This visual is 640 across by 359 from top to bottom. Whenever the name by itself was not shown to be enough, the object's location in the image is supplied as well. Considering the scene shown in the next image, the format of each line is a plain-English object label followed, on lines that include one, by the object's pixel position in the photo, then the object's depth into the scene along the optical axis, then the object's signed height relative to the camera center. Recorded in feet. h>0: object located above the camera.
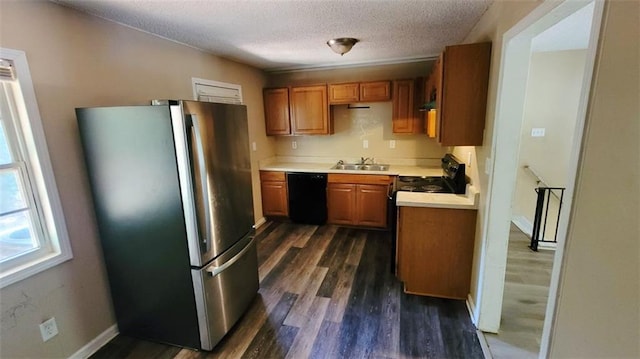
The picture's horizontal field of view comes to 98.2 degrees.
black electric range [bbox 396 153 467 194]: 8.31 -1.80
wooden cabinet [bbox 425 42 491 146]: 6.46 +0.85
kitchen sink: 13.40 -1.74
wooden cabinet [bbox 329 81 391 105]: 12.57 +1.81
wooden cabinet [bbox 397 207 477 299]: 7.45 -3.29
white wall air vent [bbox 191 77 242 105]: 9.75 +1.68
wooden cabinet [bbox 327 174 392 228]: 12.45 -3.07
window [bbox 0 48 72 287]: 5.08 -0.87
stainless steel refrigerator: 5.52 -1.61
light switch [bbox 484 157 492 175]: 6.19 -0.84
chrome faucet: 14.23 -1.45
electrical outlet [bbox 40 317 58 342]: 5.51 -3.77
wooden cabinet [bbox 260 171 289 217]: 13.76 -2.93
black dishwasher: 13.17 -3.04
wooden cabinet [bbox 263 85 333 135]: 13.42 +1.11
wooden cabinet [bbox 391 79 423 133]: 12.25 +1.04
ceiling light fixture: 8.63 +2.75
